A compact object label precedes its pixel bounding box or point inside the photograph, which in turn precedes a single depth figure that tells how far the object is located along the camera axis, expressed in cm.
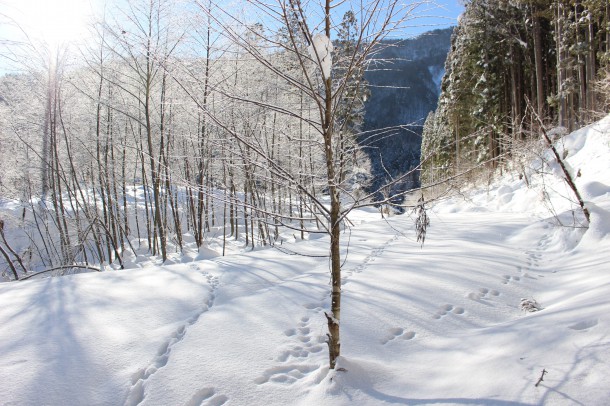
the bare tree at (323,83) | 213
